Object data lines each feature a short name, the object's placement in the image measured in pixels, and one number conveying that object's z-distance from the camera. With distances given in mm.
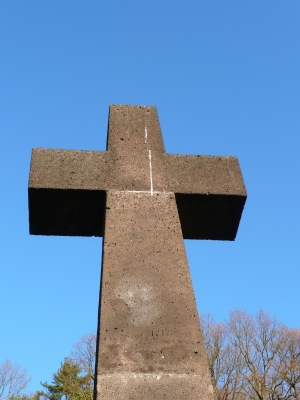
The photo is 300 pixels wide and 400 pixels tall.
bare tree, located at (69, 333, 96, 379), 29367
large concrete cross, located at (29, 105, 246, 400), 3480
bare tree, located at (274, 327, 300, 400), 29906
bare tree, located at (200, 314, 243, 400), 28375
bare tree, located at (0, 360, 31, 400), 29025
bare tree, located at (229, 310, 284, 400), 29750
